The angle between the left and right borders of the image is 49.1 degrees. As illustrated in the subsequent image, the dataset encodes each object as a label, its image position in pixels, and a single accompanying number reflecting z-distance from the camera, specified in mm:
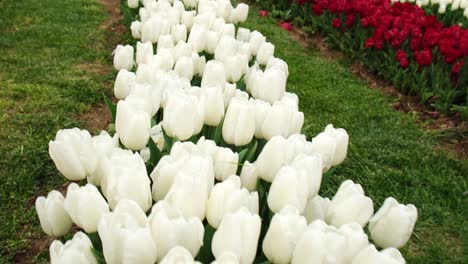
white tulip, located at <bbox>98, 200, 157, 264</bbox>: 1120
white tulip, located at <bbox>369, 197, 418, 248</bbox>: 1366
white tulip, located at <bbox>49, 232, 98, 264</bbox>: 1172
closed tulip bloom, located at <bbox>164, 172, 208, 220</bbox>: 1260
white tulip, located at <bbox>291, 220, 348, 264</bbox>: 1150
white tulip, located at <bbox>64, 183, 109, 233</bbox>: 1286
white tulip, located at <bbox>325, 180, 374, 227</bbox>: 1408
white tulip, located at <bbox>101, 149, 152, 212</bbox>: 1318
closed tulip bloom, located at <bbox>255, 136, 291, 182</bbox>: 1536
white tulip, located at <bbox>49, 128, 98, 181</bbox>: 1441
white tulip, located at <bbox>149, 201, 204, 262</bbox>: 1166
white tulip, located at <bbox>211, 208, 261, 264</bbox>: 1165
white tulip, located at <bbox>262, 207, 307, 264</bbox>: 1209
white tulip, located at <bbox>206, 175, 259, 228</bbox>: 1309
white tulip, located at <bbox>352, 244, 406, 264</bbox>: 1147
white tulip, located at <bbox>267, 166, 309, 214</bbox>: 1357
